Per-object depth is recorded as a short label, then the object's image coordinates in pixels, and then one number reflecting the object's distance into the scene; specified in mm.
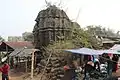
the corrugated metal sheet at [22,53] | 8458
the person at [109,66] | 4933
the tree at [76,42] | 7461
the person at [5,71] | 5221
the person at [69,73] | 4939
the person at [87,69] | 4693
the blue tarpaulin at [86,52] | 4806
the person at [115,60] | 5326
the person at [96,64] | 5120
